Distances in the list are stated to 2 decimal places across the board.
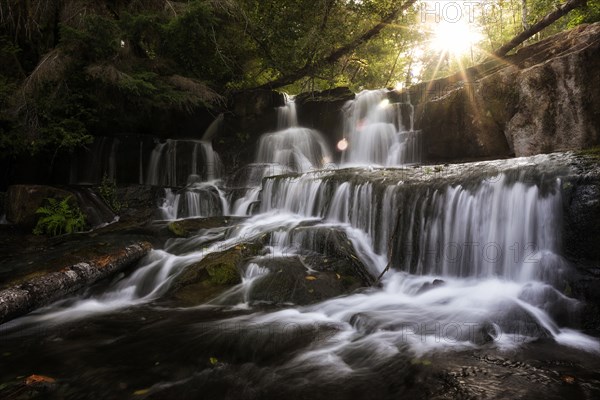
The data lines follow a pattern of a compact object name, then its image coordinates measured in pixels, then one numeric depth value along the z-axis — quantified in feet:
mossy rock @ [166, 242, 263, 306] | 17.31
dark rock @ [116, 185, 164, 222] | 34.90
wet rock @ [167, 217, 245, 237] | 26.89
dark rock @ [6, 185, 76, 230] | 29.25
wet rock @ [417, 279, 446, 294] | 17.43
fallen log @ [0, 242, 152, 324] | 13.57
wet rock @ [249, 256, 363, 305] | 16.69
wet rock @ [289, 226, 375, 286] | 18.75
